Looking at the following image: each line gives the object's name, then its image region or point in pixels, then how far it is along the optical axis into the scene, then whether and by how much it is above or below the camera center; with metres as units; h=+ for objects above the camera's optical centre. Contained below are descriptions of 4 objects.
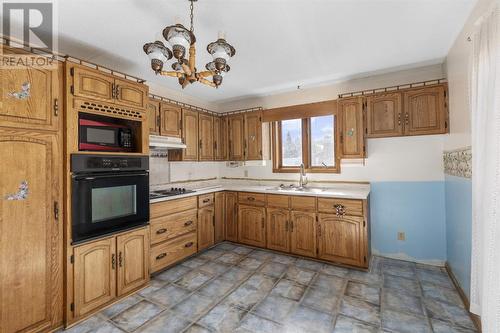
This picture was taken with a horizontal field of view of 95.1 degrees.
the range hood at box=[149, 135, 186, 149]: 2.81 +0.33
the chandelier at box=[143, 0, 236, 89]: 1.37 +0.75
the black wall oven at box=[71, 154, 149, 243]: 1.91 -0.24
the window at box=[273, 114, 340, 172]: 3.53 +0.36
